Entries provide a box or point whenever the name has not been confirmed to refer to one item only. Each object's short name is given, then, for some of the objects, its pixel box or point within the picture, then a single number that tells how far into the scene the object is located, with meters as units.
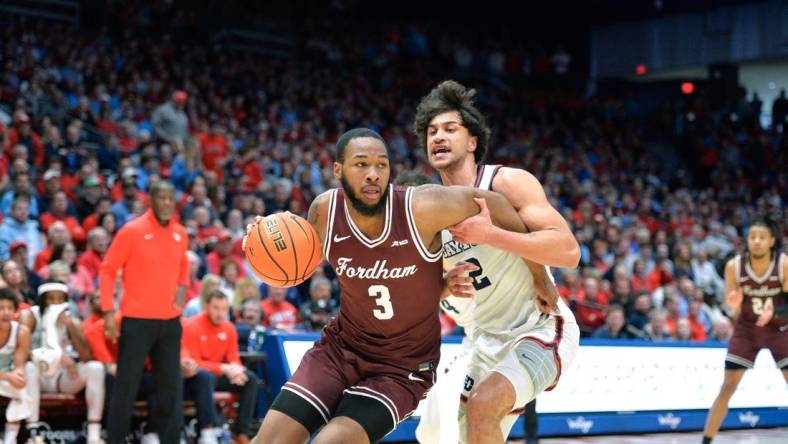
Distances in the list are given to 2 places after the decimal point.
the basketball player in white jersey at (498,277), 4.03
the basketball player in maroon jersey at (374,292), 3.90
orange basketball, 3.97
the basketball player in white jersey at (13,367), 6.88
